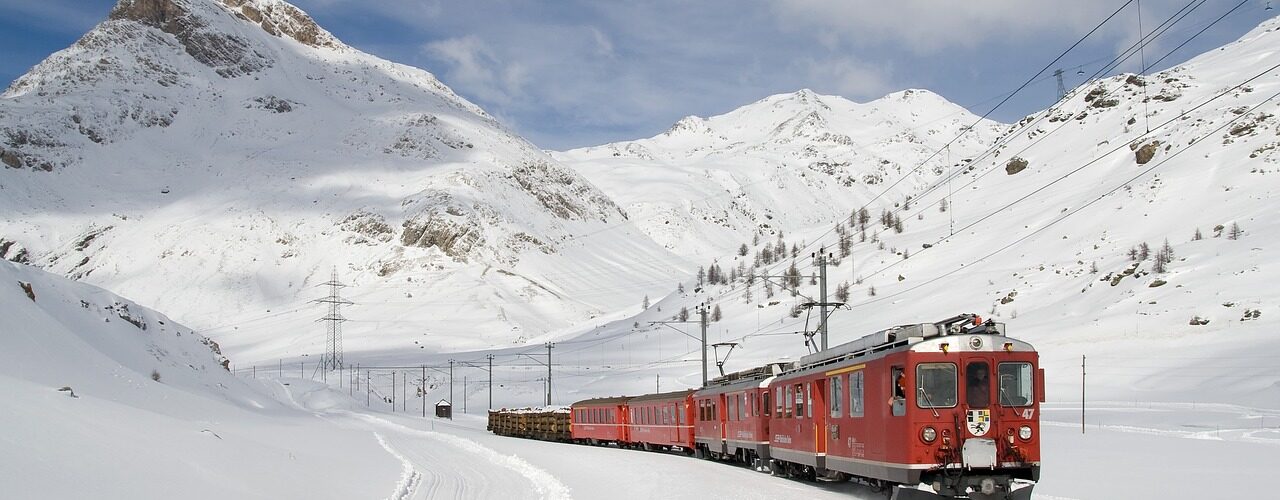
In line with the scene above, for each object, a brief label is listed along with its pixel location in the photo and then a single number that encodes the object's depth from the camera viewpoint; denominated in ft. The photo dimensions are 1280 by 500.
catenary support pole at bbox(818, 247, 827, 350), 112.15
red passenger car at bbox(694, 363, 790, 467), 96.02
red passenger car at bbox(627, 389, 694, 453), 130.31
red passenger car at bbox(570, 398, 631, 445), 162.27
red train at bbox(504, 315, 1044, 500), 57.93
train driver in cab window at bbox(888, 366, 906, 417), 59.26
